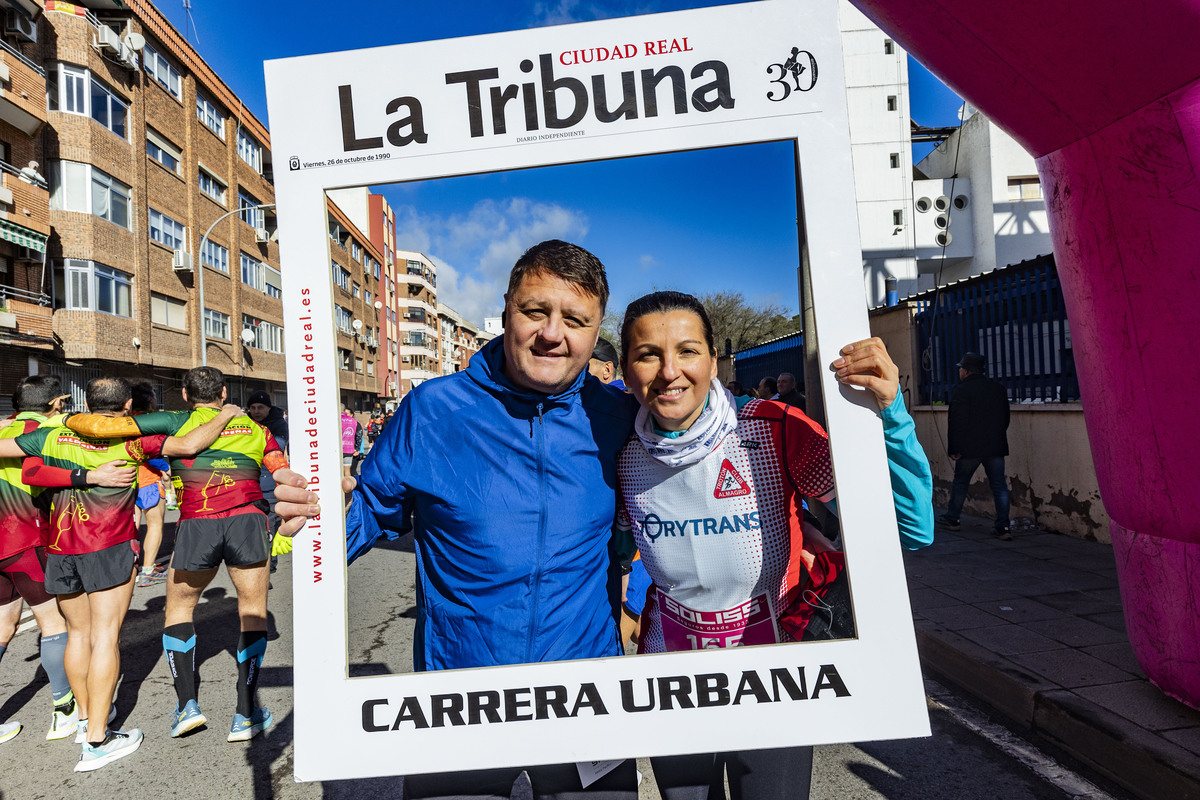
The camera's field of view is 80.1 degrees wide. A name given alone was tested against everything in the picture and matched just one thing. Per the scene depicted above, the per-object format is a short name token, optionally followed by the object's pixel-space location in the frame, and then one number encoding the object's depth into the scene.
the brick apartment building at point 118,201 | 19.19
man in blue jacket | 1.62
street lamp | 23.19
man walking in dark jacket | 7.79
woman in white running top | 1.64
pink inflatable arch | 2.61
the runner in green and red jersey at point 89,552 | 3.66
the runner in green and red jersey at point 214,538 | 3.78
